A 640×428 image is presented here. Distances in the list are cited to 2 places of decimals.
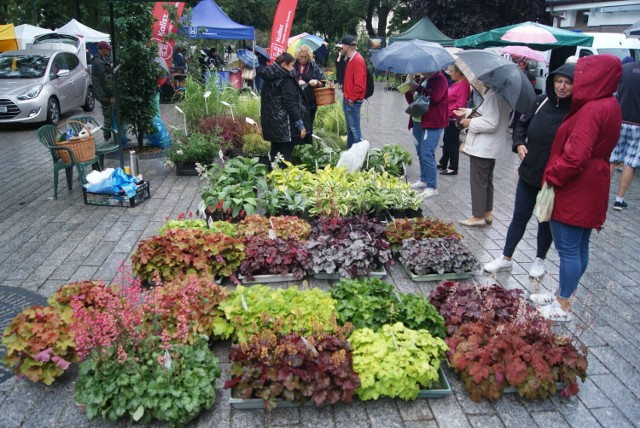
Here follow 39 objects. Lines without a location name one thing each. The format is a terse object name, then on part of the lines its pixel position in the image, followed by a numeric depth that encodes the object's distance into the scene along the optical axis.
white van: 13.70
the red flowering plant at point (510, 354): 3.18
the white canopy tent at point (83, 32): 20.85
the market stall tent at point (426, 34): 18.22
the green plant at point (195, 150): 7.83
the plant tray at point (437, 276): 4.75
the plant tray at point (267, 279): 4.56
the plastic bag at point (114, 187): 6.45
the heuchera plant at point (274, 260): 4.57
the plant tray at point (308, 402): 3.08
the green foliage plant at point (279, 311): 3.48
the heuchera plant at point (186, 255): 4.35
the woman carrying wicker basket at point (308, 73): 8.48
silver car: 11.54
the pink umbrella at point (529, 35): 10.95
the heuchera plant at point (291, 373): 3.02
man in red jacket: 8.35
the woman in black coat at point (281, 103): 6.81
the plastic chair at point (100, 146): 7.41
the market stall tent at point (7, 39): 18.53
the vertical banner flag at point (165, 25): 12.84
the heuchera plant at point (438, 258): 4.74
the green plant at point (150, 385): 2.90
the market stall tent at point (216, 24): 17.47
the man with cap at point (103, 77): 9.40
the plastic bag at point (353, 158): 6.86
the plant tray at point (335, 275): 4.67
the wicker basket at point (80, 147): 6.65
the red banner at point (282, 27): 14.41
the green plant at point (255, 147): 8.59
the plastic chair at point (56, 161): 6.55
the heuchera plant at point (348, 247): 4.60
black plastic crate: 6.47
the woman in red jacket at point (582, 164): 3.55
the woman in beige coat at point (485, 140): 5.54
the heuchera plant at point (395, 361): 3.13
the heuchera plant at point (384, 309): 3.65
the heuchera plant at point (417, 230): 5.21
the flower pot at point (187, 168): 7.94
